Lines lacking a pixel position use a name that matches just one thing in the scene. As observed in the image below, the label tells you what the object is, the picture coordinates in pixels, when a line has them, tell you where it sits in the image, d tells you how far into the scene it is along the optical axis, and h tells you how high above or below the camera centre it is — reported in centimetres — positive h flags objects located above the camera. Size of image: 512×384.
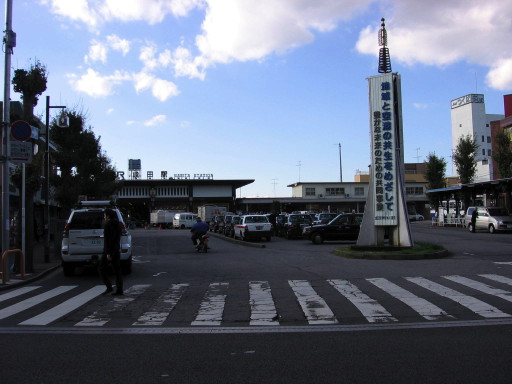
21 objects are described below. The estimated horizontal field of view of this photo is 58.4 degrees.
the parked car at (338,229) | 2467 -87
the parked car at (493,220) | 3052 -70
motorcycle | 2095 -132
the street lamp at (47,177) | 1851 +182
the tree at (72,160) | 2980 +401
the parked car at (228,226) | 3452 -78
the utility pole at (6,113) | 1212 +288
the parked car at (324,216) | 3447 -19
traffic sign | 1231 +243
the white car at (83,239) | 1272 -56
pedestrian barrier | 1113 -106
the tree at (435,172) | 5125 +437
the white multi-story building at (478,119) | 9894 +1968
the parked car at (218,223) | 4100 -67
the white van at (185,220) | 6188 -44
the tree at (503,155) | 3968 +476
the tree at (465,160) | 4544 +506
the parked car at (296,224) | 2988 -64
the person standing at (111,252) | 975 -72
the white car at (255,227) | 2839 -76
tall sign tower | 1759 +165
